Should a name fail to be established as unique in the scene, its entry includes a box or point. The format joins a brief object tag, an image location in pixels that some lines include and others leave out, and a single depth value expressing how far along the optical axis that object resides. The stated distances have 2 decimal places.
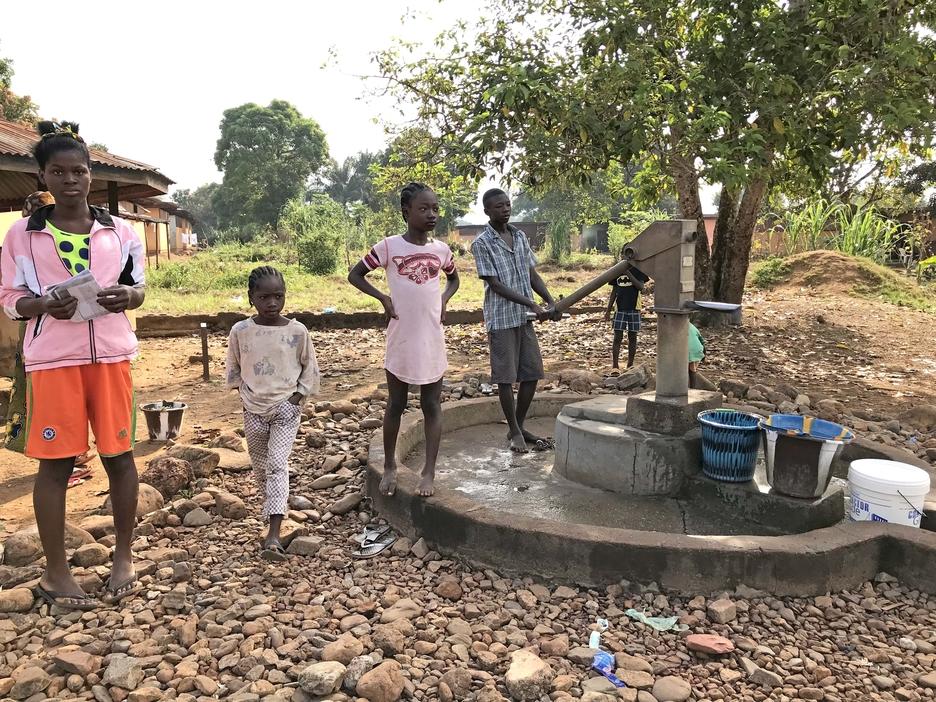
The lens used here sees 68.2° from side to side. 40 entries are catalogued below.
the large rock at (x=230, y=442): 4.66
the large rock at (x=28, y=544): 2.88
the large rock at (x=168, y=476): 3.73
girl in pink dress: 3.30
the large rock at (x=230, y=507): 3.55
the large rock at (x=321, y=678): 2.11
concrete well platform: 2.73
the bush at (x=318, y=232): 21.05
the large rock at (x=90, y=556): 2.89
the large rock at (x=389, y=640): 2.36
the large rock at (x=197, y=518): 3.44
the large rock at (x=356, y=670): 2.16
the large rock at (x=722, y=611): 2.55
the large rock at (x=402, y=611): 2.57
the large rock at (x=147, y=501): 3.42
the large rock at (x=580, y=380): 6.05
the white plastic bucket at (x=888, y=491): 3.00
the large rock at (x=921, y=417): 5.22
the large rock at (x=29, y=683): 2.09
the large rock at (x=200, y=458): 4.02
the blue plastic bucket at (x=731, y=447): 3.35
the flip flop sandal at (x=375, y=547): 3.16
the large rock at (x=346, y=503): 3.62
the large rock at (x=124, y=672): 2.15
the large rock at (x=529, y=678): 2.14
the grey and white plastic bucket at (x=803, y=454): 3.07
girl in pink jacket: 2.54
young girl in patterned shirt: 3.22
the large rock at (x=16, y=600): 2.55
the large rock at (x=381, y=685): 2.10
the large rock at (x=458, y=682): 2.17
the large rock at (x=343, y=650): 2.28
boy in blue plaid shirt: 4.12
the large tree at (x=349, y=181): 49.53
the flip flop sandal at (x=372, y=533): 3.31
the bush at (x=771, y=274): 13.81
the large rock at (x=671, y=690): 2.15
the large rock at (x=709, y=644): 2.35
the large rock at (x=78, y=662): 2.19
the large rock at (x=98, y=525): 3.20
